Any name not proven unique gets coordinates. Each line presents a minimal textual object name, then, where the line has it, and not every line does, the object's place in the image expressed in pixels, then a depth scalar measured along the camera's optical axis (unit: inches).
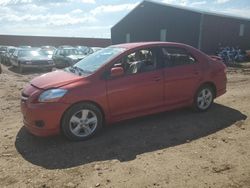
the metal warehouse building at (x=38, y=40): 1150.9
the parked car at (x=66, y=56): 450.0
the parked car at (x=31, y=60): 448.5
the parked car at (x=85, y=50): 484.9
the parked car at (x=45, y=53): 484.7
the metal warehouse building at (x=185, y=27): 637.0
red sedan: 127.1
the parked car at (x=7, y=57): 586.2
